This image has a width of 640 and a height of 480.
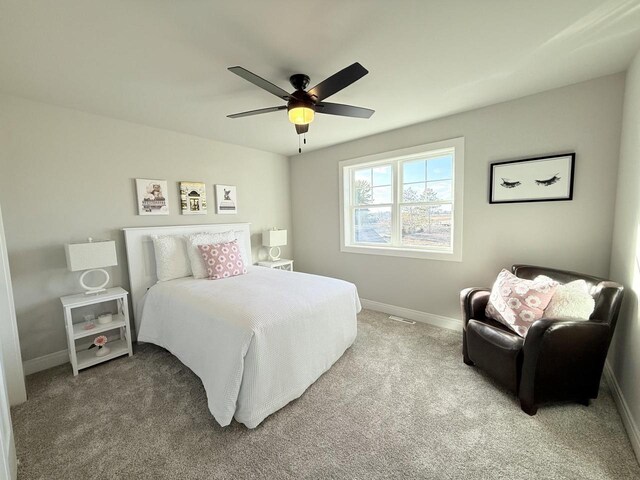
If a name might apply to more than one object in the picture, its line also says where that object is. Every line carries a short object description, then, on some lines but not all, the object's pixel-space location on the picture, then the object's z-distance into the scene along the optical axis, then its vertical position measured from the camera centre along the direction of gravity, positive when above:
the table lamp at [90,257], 2.26 -0.34
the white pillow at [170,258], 2.79 -0.45
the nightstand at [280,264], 3.92 -0.76
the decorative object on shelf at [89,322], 2.39 -1.00
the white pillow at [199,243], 2.84 -0.32
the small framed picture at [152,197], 2.91 +0.24
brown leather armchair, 1.65 -0.98
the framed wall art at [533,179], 2.25 +0.28
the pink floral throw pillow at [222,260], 2.79 -0.50
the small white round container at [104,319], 2.47 -0.97
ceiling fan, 1.49 +0.81
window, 2.97 +0.13
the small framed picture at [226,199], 3.60 +0.24
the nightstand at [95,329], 2.24 -1.02
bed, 1.61 -0.86
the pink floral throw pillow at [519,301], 1.88 -0.70
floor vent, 3.25 -1.40
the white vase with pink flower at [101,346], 2.41 -1.26
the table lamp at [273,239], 3.95 -0.37
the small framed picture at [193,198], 3.26 +0.25
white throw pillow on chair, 1.74 -0.66
